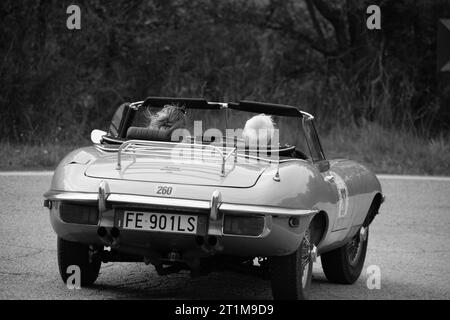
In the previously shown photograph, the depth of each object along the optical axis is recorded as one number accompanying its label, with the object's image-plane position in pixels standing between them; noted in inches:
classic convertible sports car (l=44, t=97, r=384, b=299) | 392.5
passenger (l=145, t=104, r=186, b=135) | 486.0
